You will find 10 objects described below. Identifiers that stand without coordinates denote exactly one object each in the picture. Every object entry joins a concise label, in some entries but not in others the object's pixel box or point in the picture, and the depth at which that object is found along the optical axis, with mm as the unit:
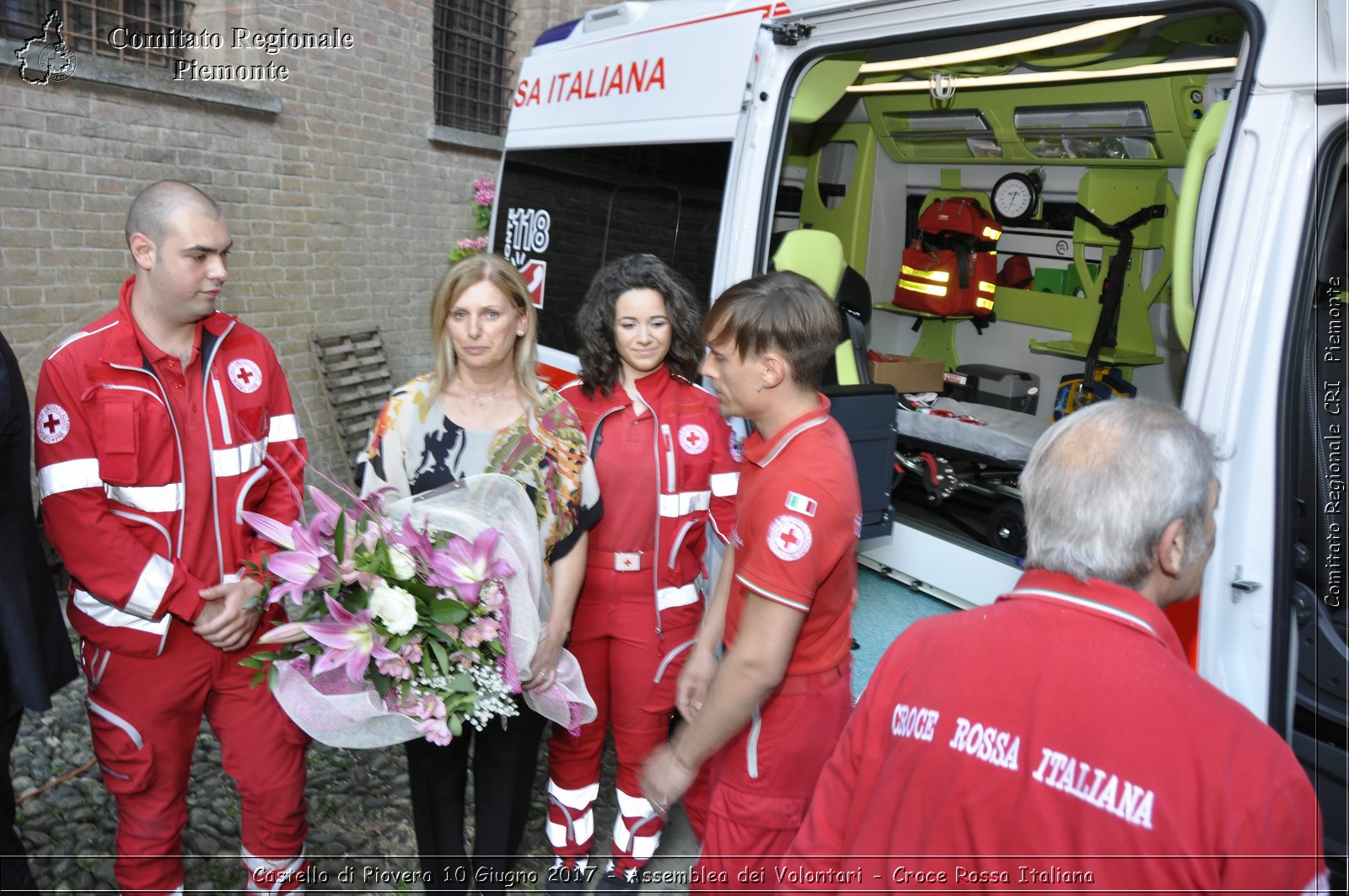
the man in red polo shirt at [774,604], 1722
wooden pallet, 6883
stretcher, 4383
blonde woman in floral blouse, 2268
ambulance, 1922
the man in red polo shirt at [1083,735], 971
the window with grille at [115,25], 5055
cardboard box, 5715
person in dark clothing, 1998
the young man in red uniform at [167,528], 2182
